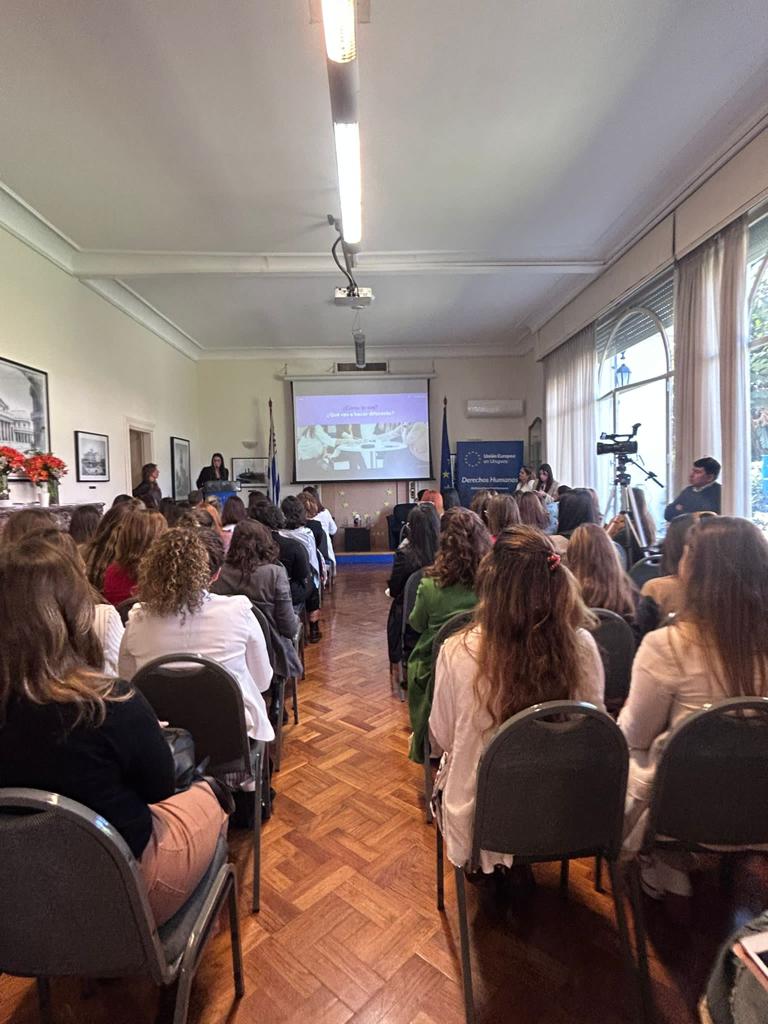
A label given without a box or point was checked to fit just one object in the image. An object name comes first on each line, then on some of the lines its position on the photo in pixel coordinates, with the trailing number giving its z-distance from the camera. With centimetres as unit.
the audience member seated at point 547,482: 687
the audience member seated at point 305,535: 421
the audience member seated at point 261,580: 251
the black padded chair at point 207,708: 152
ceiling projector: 529
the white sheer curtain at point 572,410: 652
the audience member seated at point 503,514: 324
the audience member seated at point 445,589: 210
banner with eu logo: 948
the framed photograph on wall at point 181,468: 797
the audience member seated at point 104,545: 248
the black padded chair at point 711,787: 122
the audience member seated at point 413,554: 317
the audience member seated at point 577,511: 409
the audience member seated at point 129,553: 241
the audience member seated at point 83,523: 319
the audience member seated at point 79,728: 96
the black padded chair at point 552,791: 118
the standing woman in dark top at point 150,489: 570
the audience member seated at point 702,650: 133
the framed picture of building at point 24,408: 410
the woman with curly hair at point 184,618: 172
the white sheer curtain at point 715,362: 374
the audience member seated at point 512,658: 126
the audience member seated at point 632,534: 379
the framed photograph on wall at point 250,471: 924
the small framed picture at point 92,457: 520
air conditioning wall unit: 949
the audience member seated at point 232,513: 407
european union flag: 937
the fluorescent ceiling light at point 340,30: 196
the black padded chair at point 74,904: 87
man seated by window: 381
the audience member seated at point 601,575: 220
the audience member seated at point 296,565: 330
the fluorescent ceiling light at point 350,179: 304
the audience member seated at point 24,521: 224
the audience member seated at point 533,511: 380
